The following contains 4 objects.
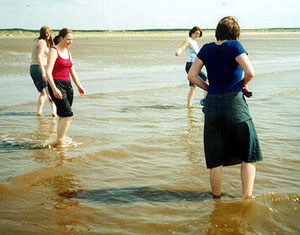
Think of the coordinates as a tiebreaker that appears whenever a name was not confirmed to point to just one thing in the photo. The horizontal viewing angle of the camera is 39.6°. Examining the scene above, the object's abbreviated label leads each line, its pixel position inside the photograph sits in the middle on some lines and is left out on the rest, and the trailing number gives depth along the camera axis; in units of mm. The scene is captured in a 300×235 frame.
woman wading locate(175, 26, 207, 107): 9566
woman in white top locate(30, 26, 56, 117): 8391
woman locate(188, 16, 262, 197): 3934
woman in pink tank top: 6000
